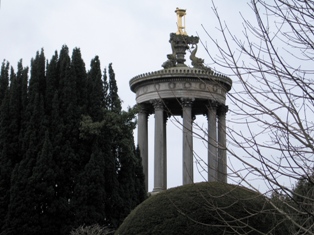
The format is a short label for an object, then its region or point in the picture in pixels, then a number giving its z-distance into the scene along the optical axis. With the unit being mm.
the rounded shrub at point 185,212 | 15680
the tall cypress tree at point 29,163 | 30078
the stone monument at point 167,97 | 47469
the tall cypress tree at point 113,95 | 36750
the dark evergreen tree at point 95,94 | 34938
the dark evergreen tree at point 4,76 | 36484
